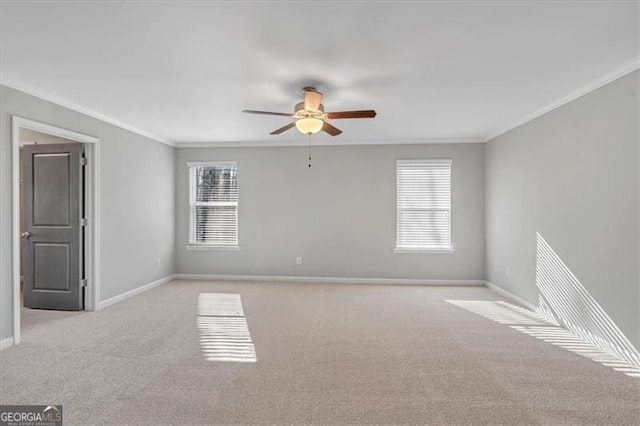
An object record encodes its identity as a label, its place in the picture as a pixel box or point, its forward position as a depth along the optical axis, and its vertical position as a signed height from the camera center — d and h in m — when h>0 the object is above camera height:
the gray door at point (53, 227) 4.36 -0.20
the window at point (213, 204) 6.33 +0.14
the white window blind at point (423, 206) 5.96 +0.11
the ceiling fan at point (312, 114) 3.25 +0.94
